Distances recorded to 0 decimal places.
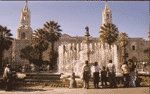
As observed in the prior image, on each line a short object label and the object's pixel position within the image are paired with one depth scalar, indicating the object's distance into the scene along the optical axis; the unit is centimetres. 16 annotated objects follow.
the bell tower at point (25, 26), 5469
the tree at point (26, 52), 4308
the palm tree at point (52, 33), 2838
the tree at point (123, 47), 2499
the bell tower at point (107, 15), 5622
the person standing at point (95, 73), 789
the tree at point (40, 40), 3017
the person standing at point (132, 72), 843
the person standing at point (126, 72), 851
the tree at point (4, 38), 2669
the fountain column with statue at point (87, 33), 1592
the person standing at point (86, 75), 770
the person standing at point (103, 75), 829
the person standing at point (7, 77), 753
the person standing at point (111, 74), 822
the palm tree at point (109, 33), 3403
